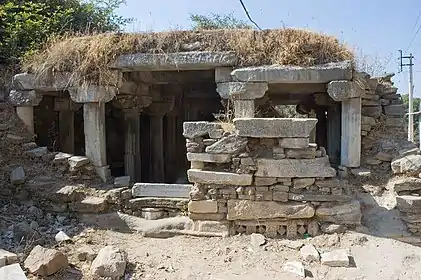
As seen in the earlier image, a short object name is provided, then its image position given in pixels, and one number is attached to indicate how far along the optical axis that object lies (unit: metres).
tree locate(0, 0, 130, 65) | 7.39
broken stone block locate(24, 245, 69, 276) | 3.76
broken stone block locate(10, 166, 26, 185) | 5.97
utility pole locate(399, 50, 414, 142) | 15.59
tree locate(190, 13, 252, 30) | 13.16
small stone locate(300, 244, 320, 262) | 4.34
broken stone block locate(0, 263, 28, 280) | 3.49
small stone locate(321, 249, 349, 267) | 4.22
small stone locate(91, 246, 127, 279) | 3.88
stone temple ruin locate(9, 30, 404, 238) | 4.87
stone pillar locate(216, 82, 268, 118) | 5.97
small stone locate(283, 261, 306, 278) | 4.10
